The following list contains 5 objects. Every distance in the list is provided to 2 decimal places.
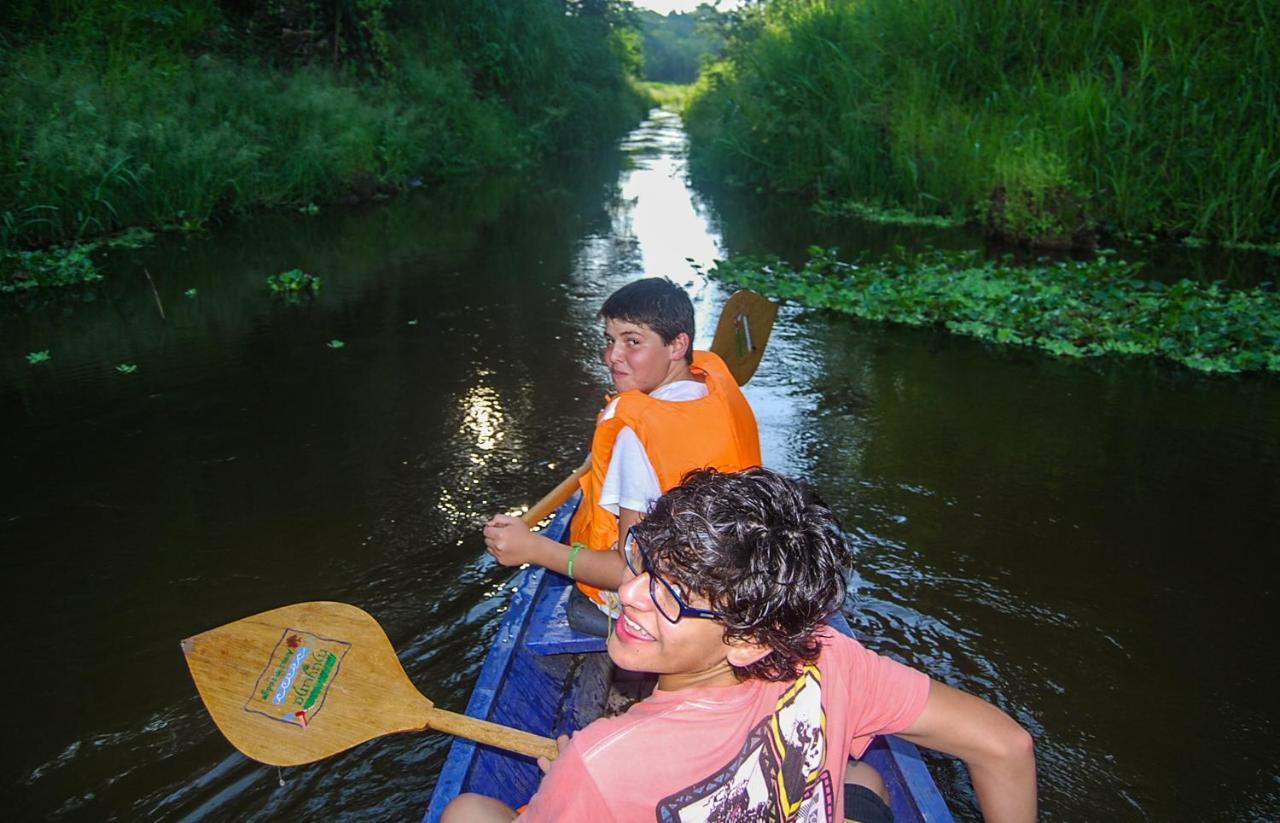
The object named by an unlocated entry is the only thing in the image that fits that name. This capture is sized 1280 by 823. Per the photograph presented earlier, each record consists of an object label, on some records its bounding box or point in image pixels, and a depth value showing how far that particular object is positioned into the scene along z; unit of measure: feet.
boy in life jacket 7.46
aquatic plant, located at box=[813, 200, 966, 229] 37.45
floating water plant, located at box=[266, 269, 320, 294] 26.04
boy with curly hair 4.02
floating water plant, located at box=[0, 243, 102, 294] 25.38
